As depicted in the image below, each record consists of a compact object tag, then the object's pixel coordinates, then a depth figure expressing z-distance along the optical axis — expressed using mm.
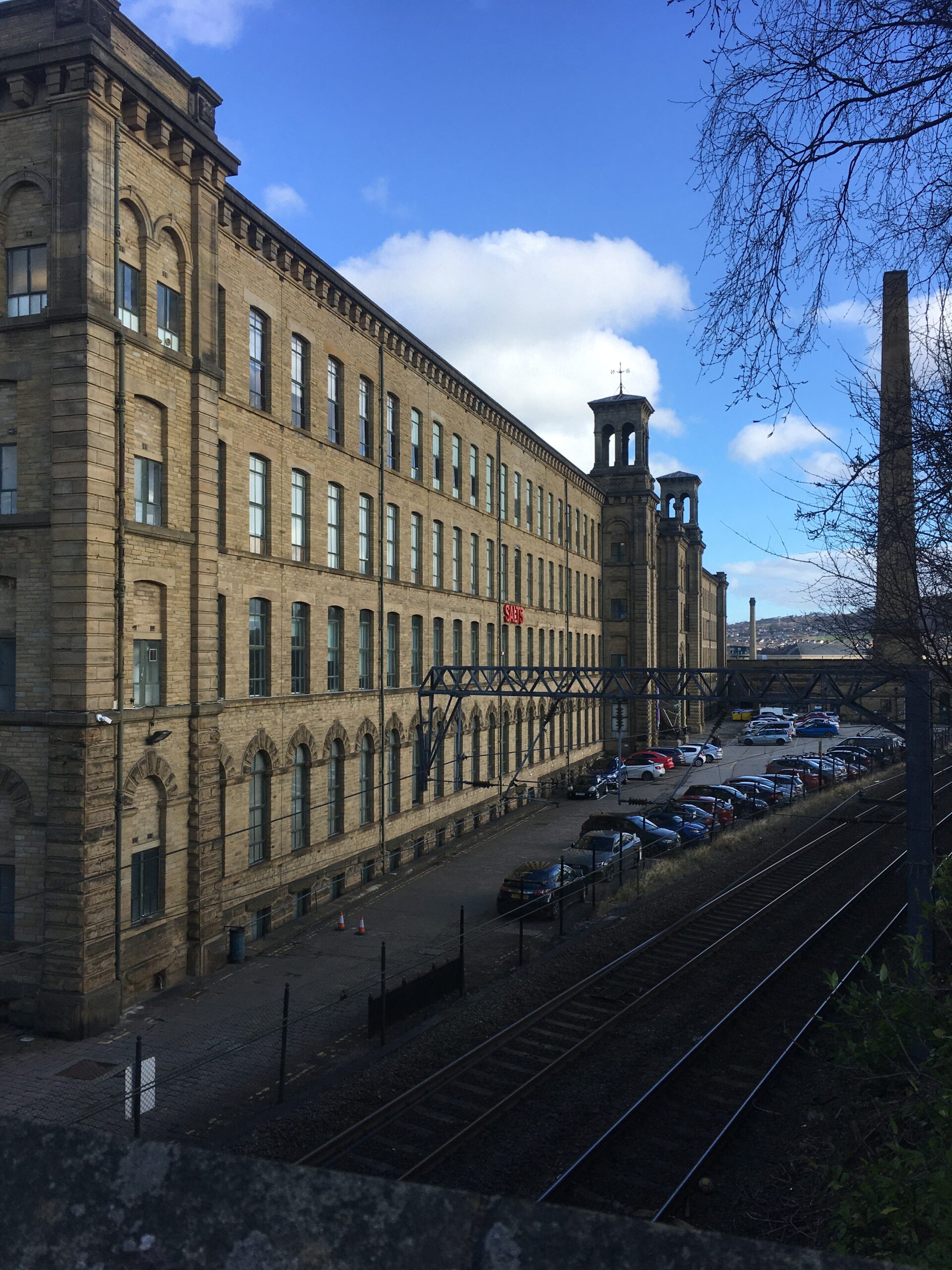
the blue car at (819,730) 73750
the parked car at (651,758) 54156
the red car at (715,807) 38031
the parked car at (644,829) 32281
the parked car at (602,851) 27669
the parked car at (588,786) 45719
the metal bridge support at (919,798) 14266
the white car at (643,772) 51875
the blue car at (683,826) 34469
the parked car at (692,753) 57975
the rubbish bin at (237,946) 21281
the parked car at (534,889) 24469
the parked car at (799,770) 48719
